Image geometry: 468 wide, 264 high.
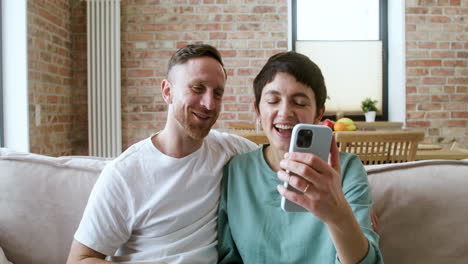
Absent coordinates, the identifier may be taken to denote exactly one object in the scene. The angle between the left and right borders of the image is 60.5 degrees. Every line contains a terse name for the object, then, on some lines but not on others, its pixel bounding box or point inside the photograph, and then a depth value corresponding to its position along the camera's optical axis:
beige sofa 1.08
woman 0.93
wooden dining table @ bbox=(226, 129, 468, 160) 2.14
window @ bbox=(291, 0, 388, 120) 3.96
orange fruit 2.45
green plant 3.87
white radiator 3.55
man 1.01
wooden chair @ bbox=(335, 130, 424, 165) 2.06
